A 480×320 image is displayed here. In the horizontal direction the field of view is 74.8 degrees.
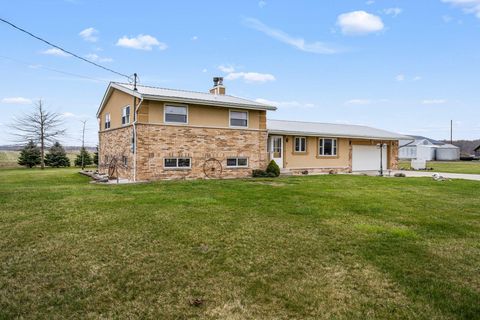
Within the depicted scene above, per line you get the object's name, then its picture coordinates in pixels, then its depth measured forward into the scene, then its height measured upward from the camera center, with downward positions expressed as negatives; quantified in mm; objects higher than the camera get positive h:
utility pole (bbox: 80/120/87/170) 30484 +1932
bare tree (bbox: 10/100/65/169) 32812 +3482
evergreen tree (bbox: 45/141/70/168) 34062 +219
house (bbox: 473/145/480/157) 52881 +1626
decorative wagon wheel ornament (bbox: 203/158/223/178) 16344 -449
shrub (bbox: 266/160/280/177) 17844 -532
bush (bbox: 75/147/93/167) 34750 -97
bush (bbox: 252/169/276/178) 17672 -811
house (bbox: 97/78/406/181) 14984 +1233
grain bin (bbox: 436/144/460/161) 47884 +1105
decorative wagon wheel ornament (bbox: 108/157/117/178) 17662 -505
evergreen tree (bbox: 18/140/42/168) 33000 +319
